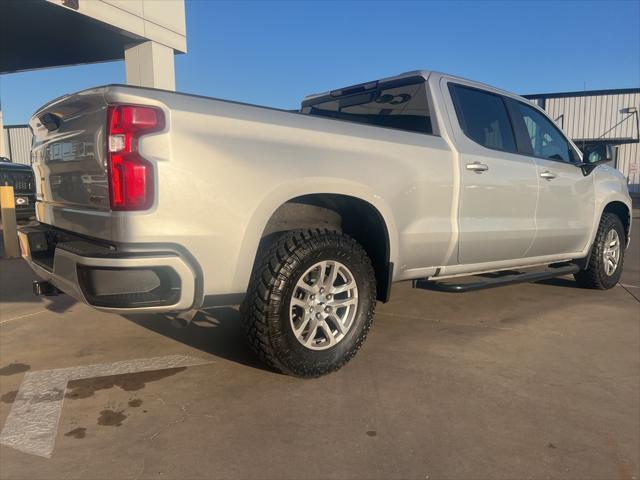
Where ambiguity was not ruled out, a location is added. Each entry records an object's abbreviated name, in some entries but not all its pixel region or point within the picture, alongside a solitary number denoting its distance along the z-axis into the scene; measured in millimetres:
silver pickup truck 2268
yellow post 7137
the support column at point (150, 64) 12219
